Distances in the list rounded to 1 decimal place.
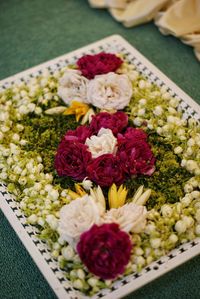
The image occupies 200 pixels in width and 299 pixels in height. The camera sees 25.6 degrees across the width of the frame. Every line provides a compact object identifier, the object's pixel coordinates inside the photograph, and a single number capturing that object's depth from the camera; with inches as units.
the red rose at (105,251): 37.4
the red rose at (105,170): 44.1
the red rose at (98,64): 54.4
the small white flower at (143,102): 52.5
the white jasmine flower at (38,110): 53.8
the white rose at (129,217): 40.2
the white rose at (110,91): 51.7
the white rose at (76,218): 39.7
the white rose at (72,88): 53.5
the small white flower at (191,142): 47.5
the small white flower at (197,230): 41.9
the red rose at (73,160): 44.9
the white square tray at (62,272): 39.3
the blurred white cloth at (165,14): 63.2
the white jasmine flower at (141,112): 51.8
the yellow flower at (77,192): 44.7
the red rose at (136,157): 44.8
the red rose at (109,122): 48.8
